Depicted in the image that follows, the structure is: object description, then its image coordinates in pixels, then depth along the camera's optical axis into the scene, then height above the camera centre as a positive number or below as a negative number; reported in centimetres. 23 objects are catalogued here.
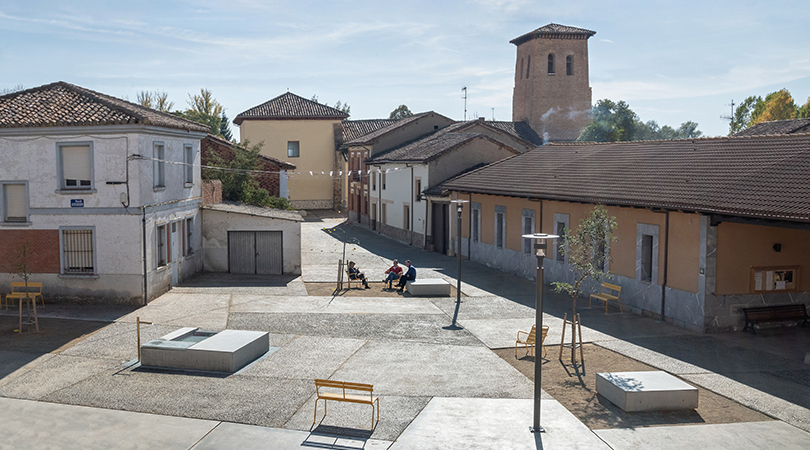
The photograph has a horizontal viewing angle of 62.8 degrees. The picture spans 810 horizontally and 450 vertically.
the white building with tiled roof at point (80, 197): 1955 -47
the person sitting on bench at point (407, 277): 2281 -327
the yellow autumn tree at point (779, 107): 7369 +841
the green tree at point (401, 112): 9306 +987
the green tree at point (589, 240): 1398 -123
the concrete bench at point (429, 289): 2197 -354
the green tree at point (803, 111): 7219 +780
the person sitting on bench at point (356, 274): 2345 -328
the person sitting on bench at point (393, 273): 2328 -323
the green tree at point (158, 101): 7556 +910
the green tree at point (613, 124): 6341 +587
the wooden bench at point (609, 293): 1922 -332
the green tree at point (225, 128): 8169 +661
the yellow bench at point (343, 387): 1050 -329
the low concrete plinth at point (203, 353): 1326 -348
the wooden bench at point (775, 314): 1628 -327
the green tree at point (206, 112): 7395 +790
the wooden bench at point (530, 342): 1422 -350
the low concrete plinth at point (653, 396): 1089 -351
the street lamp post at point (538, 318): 1004 -209
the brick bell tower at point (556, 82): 6088 +932
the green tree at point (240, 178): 3262 +18
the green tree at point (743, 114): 8219 +859
